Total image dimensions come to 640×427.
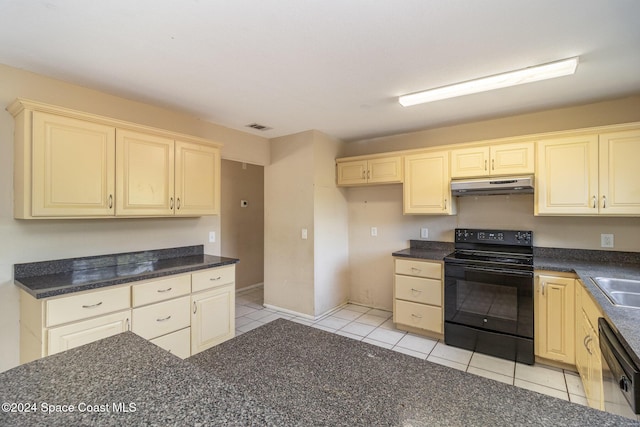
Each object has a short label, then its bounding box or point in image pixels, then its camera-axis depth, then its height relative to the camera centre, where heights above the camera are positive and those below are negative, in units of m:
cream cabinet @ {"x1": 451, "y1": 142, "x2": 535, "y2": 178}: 2.81 +0.55
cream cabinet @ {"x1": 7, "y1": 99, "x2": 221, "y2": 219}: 1.96 +0.37
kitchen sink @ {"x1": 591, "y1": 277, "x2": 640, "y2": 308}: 1.89 -0.49
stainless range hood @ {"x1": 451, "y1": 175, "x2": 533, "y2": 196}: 2.78 +0.29
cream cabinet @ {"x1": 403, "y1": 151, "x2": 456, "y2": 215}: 3.22 +0.35
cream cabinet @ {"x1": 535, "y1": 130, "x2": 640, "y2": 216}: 2.43 +0.35
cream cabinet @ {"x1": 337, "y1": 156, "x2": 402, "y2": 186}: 3.57 +0.57
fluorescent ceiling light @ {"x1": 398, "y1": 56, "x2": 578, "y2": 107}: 2.02 +1.02
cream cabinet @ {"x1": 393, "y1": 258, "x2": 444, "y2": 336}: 3.08 -0.87
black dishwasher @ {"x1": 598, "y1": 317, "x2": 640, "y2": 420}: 1.08 -0.66
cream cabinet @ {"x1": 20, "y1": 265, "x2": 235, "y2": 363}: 1.86 -0.73
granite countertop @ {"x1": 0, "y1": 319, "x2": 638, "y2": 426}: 0.67 -0.47
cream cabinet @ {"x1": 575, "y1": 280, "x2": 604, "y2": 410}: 1.70 -0.86
